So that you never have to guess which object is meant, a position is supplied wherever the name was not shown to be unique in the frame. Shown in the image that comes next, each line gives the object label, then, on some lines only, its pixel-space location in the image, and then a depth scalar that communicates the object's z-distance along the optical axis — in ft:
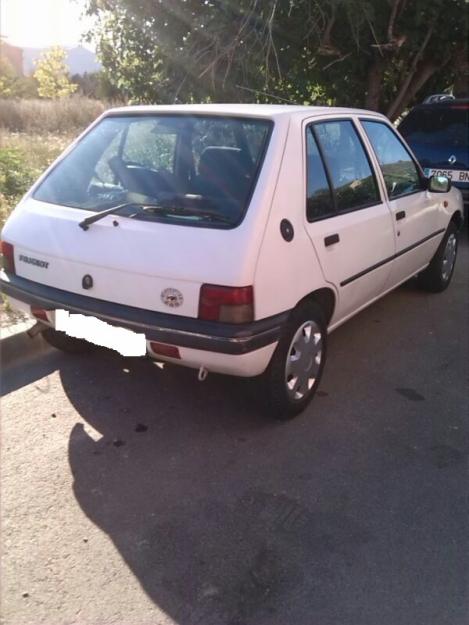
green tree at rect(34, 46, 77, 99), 95.16
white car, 9.12
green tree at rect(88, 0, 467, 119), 26.51
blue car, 25.36
